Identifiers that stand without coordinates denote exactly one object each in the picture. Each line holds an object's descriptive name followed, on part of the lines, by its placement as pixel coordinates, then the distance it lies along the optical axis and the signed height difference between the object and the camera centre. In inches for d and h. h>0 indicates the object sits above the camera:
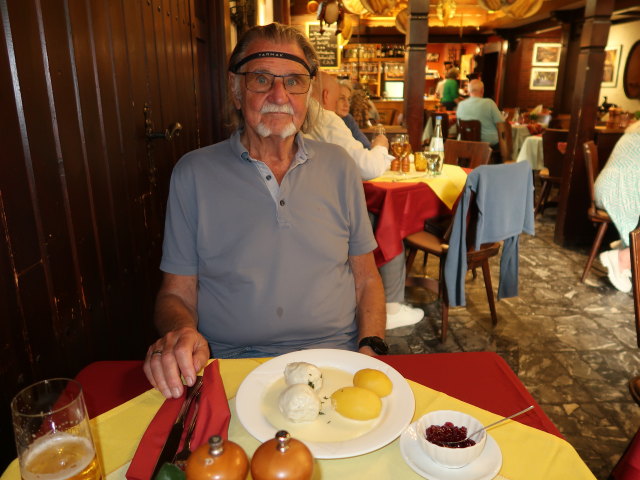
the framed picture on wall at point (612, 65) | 373.9 +20.6
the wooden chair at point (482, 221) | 103.8 -28.5
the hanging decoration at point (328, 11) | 219.9 +35.2
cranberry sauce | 27.9 -19.6
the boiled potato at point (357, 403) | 30.6 -19.4
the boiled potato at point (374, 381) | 32.6 -19.2
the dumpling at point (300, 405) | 30.2 -19.1
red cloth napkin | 26.5 -19.7
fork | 24.3 -19.6
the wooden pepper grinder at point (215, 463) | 18.0 -13.6
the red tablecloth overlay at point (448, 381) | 33.0 -20.8
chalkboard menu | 327.3 +31.1
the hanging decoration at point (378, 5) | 196.6 +34.1
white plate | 28.0 -19.9
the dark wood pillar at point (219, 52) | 113.4 +8.8
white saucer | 26.3 -20.1
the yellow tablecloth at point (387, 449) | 26.9 -20.5
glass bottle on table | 126.3 -16.1
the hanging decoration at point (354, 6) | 236.5 +40.6
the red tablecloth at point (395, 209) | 114.6 -27.8
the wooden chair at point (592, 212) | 146.7 -35.7
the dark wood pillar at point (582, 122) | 154.7 -10.1
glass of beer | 23.7 -17.0
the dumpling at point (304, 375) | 32.8 -18.8
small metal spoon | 28.2 -19.6
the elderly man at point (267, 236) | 53.0 -16.0
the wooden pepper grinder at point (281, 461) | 18.1 -13.6
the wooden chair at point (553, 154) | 205.7 -25.9
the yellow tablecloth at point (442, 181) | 120.2 -21.9
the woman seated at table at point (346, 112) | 157.0 -6.8
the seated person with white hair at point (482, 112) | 282.8 -12.1
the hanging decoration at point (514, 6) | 183.3 +31.8
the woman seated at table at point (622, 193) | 136.6 -28.4
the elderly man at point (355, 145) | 114.3 -13.0
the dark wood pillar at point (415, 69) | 183.3 +8.3
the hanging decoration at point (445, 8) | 236.4 +39.6
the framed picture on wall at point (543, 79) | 461.7 +11.6
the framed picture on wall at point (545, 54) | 456.1 +34.3
